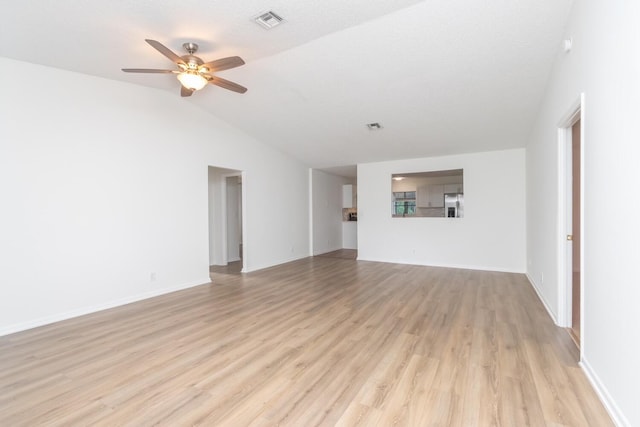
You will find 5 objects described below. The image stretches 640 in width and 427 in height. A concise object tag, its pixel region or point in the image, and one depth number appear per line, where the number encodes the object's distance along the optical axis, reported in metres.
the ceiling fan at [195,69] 2.82
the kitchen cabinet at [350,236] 9.82
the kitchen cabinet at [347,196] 9.91
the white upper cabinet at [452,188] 8.67
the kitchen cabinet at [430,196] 8.87
